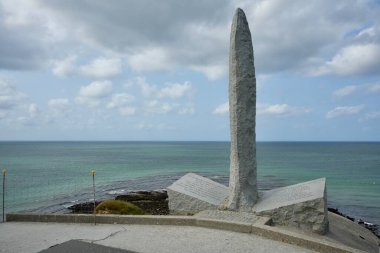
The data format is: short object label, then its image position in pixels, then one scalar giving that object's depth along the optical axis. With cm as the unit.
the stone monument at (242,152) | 1162
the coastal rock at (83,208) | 1886
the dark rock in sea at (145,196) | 2120
